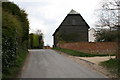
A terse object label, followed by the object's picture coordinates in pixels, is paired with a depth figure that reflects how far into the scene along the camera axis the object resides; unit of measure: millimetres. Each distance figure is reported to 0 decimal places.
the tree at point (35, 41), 67812
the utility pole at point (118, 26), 16709
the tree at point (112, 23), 16942
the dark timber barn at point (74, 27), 61584
